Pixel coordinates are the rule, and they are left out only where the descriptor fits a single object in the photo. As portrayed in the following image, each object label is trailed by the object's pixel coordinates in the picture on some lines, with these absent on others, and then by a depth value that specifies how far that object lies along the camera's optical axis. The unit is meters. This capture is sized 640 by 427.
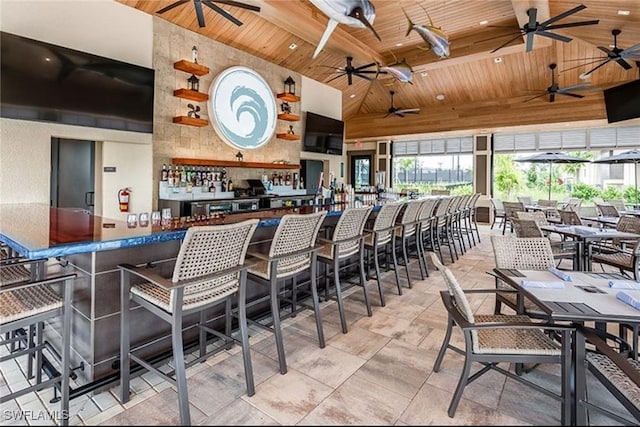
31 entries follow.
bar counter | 1.94
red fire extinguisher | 5.32
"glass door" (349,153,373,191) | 13.65
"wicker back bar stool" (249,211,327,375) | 2.43
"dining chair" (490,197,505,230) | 10.48
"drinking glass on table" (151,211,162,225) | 2.68
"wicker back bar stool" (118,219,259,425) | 1.82
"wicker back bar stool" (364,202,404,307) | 3.76
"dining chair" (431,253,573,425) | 1.82
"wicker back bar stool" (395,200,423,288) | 4.39
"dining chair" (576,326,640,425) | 1.68
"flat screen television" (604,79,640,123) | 7.60
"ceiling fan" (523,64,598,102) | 6.93
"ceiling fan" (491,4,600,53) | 5.04
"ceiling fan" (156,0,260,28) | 4.19
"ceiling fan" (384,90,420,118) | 9.38
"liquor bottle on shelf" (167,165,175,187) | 5.70
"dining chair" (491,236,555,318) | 2.92
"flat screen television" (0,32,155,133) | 3.90
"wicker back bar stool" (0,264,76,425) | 1.76
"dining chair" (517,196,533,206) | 10.46
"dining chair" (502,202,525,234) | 8.04
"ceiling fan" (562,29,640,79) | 5.24
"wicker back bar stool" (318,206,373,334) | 3.10
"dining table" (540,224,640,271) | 4.11
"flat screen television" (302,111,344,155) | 8.65
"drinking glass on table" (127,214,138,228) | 2.48
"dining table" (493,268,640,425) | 1.73
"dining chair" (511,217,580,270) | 4.43
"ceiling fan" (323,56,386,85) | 7.01
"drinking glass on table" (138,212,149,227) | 2.57
